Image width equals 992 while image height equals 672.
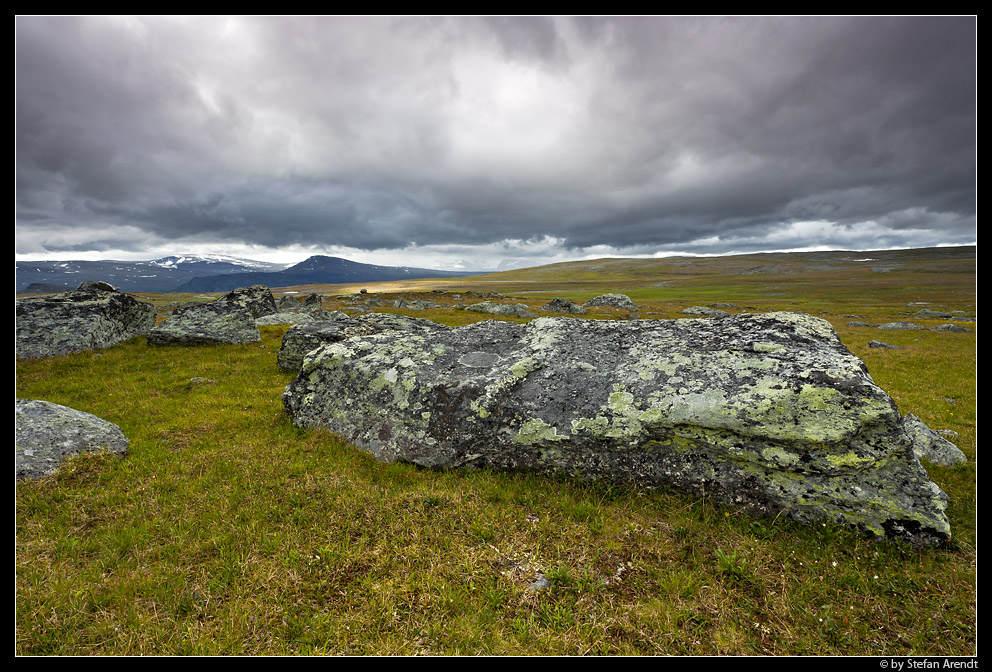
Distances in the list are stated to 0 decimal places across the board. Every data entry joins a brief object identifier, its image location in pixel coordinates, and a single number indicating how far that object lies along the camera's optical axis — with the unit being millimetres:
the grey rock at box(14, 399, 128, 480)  7844
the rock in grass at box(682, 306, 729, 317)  75625
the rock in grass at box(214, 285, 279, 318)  26312
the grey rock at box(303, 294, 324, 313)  48438
